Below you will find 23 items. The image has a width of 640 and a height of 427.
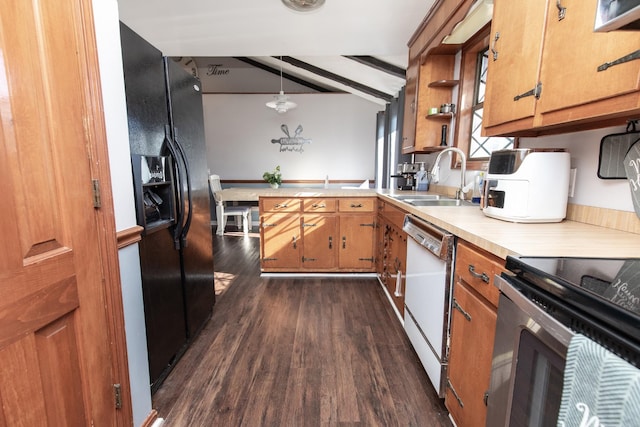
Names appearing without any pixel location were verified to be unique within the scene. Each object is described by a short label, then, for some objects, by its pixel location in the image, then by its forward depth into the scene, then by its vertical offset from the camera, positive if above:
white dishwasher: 1.27 -0.60
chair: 5.08 -0.65
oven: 0.48 -0.30
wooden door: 0.64 -0.14
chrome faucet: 1.91 +0.00
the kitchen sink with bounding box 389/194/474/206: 2.07 -0.19
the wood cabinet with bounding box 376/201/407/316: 2.02 -0.62
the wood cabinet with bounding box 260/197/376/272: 2.92 -0.61
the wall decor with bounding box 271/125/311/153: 6.25 +0.74
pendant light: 4.66 +1.18
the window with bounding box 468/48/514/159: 2.17 +0.45
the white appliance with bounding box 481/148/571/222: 1.19 -0.04
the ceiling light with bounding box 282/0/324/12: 2.07 +1.25
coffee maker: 3.02 +0.01
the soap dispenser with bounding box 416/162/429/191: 2.99 -0.05
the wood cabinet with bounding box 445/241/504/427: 0.96 -0.59
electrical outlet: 1.31 -0.02
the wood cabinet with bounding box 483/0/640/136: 0.82 +0.37
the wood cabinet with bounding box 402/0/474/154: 2.33 +0.79
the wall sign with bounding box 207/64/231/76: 6.79 +2.48
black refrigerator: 1.32 -0.10
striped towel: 0.43 -0.34
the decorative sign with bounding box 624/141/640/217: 1.01 +0.02
